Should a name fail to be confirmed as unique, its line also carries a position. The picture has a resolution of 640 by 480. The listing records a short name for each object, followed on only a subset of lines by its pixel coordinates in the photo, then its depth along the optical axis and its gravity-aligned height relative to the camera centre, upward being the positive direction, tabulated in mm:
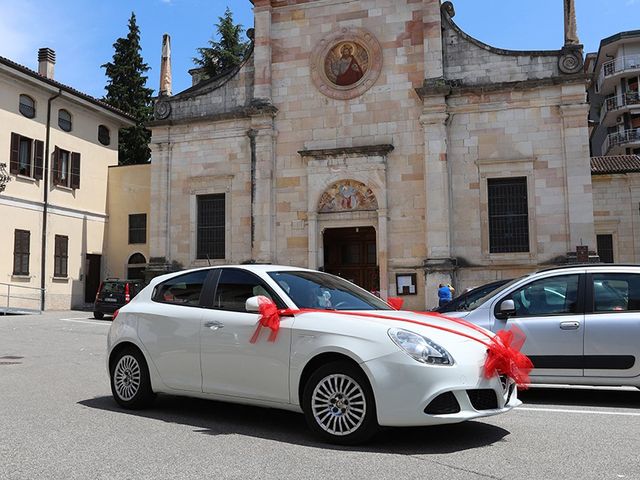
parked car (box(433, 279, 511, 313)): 9406 -293
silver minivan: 7875 -516
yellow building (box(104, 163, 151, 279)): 30922 +3028
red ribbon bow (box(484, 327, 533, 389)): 5629 -739
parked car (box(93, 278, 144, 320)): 24578 -492
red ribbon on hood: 5680 -566
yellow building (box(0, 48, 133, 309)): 26375 +4277
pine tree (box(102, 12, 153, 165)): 45125 +13790
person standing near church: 19031 -418
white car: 5363 -683
